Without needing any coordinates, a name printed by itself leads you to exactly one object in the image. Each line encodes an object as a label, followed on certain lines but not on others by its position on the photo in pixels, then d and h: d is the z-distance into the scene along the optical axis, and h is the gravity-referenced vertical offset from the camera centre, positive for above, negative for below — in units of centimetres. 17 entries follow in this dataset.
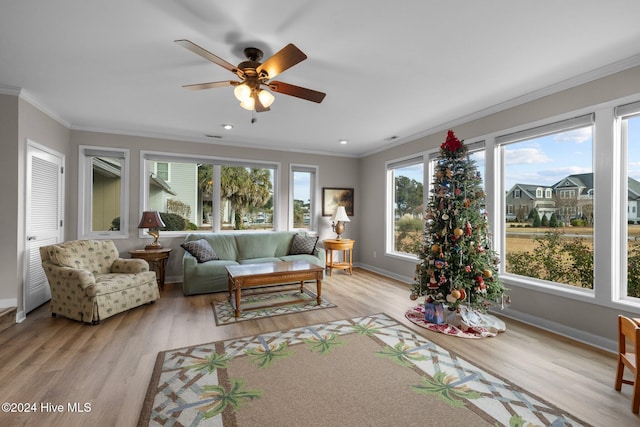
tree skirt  304 -122
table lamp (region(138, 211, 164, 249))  461 -17
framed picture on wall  642 +31
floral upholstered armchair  318 -83
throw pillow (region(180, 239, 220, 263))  456 -61
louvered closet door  347 -5
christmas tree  317 -31
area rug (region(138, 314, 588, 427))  180 -127
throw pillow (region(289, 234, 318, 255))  545 -61
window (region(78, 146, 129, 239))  475 +29
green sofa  433 -75
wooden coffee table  349 -79
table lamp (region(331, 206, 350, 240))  593 -12
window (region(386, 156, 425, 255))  521 +18
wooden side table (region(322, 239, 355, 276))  575 -70
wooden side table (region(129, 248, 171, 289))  453 -72
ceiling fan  212 +109
